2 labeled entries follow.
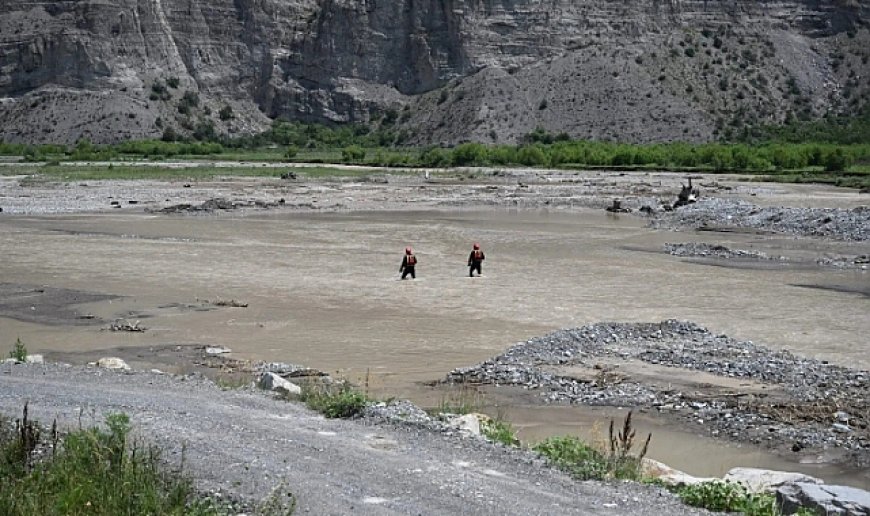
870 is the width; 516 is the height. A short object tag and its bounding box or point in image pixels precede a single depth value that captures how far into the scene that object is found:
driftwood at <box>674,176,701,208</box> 56.06
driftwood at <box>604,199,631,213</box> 58.23
